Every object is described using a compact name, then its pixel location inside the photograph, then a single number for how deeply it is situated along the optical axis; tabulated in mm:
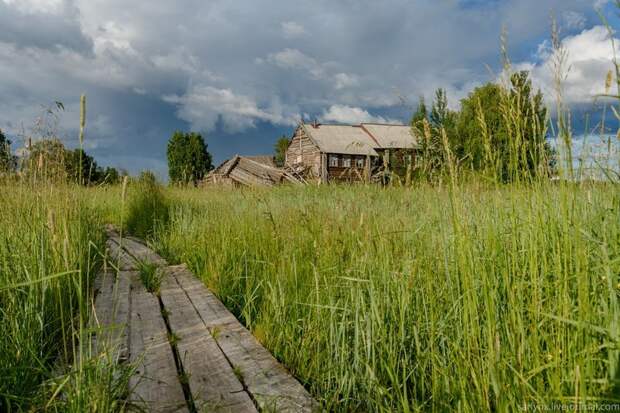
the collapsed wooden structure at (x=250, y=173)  26328
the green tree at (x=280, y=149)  56759
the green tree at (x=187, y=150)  44031
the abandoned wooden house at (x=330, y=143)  34031
